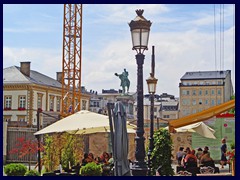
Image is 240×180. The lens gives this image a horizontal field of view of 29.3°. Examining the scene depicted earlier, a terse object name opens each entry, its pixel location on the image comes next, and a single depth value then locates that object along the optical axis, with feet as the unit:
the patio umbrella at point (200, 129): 58.39
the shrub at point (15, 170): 33.06
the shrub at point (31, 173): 32.90
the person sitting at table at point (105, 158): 47.39
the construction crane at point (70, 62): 193.77
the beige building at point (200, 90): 330.95
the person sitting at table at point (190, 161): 43.42
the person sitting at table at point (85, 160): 45.19
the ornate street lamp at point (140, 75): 29.50
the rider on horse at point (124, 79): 119.75
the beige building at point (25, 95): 179.11
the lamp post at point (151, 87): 46.68
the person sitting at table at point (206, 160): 46.09
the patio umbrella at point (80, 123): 40.29
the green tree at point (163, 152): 39.14
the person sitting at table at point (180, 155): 53.62
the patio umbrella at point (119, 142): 30.60
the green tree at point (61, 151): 46.24
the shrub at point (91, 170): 36.45
